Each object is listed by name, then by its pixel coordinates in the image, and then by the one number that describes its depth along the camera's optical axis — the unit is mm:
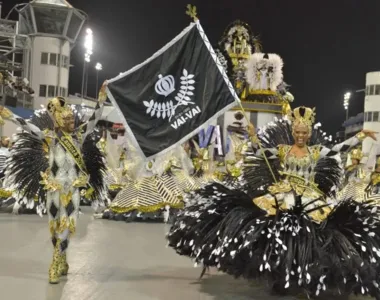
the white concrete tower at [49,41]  29688
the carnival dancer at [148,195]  10805
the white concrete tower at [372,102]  26964
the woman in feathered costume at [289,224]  4574
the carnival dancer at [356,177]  11297
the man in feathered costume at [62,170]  5574
